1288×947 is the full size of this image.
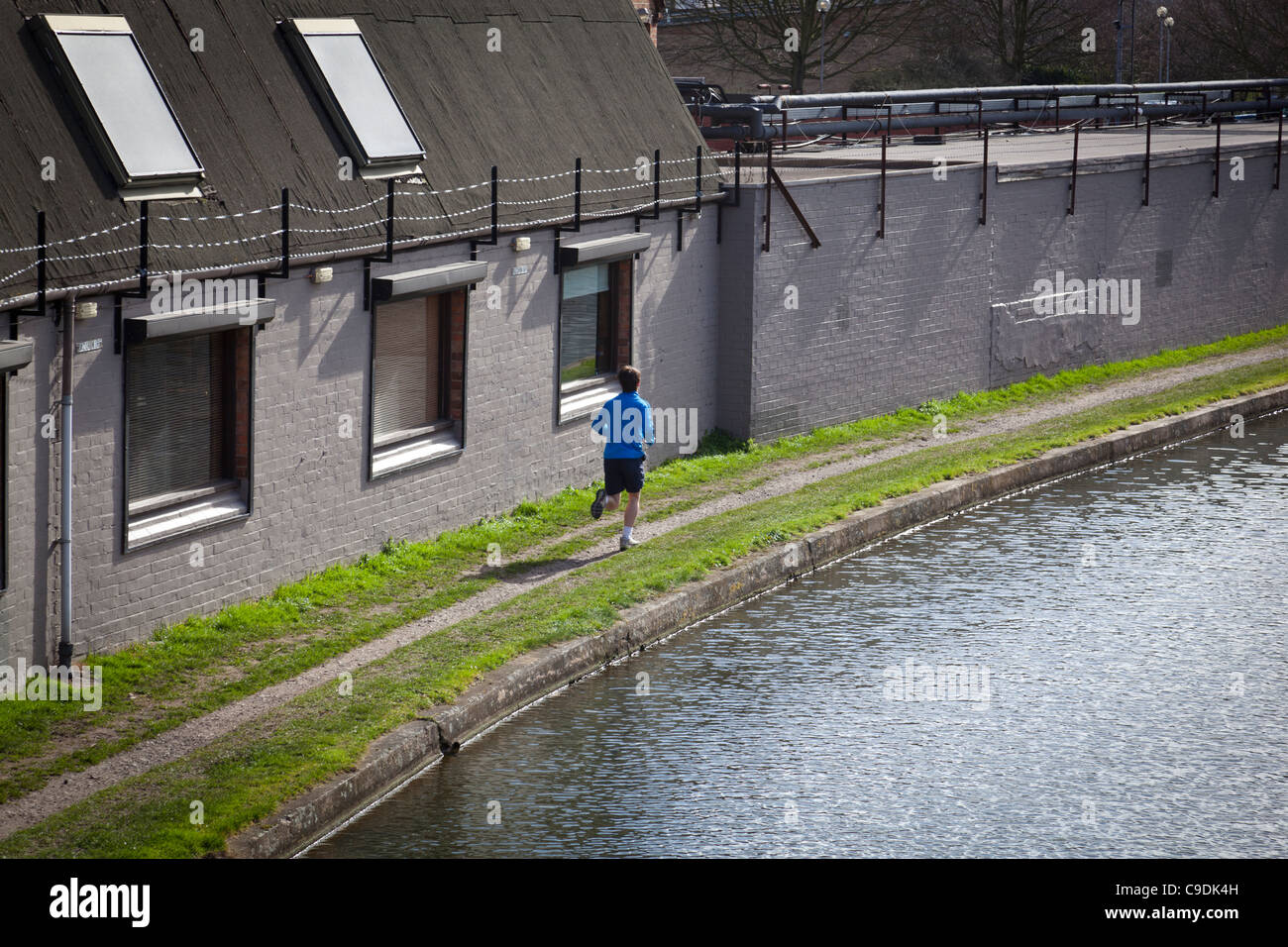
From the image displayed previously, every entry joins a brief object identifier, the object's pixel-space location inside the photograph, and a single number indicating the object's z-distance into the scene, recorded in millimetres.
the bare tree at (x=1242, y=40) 53719
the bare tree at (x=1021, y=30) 53906
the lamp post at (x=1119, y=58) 50419
